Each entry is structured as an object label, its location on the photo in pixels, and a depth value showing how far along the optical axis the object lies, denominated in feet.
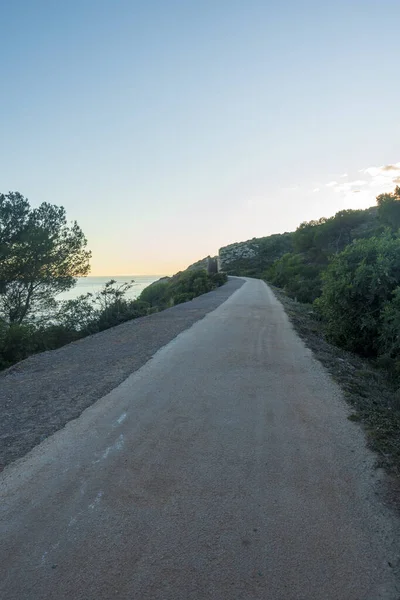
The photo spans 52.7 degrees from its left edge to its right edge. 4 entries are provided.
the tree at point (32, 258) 71.61
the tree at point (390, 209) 136.26
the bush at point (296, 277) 110.32
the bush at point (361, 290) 38.96
